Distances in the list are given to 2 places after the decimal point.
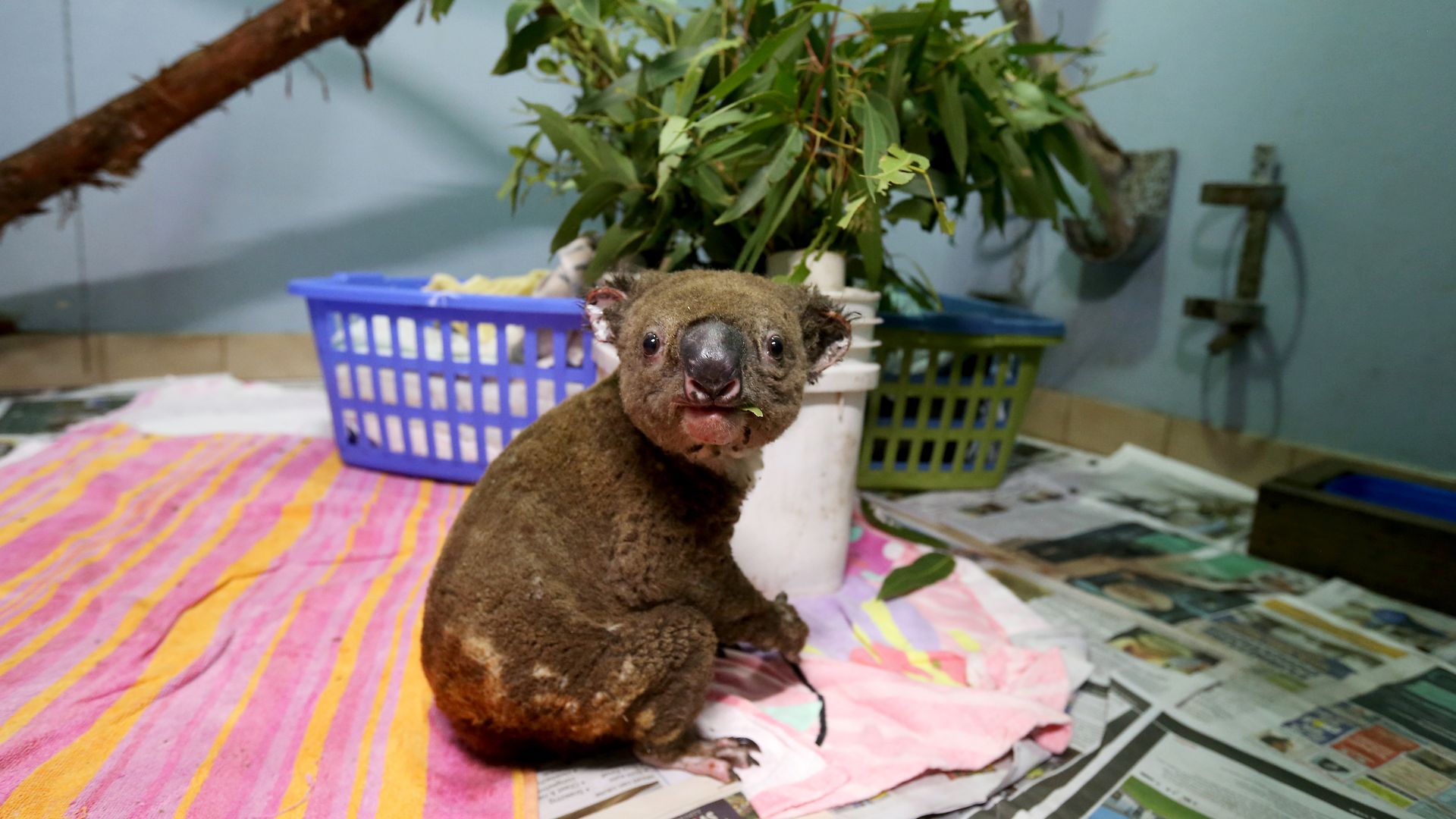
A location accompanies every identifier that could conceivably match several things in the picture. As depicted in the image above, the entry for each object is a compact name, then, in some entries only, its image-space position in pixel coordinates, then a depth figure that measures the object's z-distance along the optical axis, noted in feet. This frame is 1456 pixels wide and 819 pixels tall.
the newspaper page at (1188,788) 2.60
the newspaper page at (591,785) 2.41
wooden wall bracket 5.36
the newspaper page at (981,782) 2.49
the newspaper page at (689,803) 2.42
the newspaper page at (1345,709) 2.82
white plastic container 3.51
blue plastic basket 4.61
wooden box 4.10
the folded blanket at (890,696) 2.62
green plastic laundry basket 5.15
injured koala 2.10
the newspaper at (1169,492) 5.26
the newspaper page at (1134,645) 3.37
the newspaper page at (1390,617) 3.83
